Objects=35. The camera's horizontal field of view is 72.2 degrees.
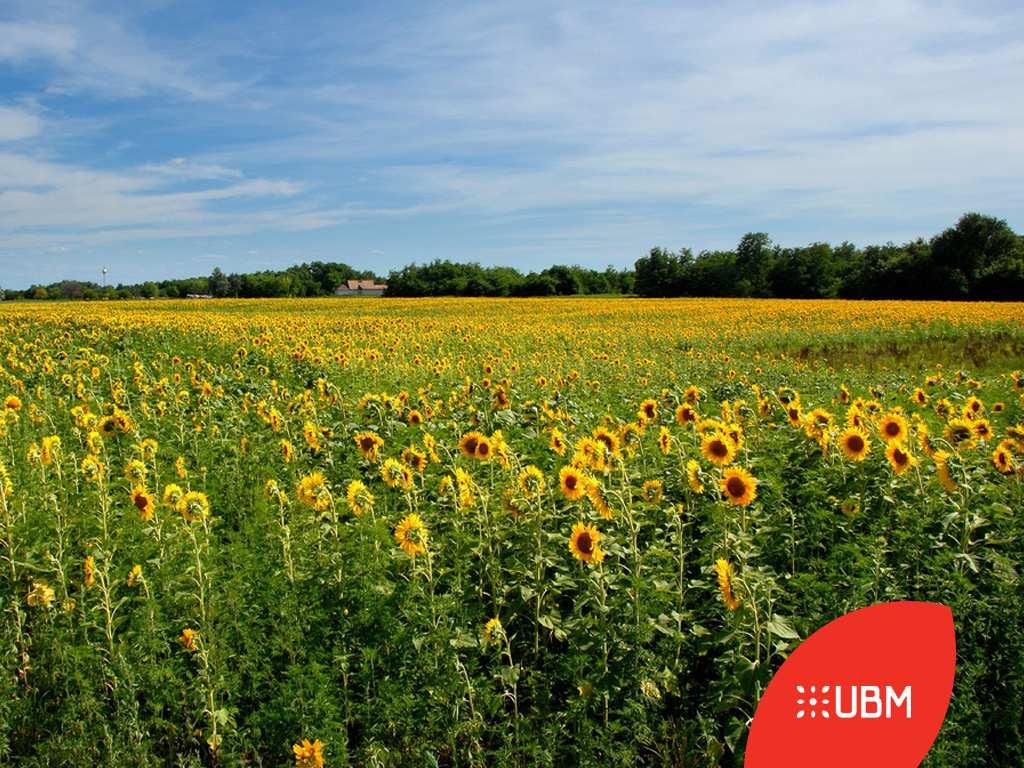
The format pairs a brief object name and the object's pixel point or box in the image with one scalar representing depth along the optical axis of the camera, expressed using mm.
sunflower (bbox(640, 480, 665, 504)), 3894
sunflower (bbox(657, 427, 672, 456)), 4466
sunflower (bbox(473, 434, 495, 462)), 4230
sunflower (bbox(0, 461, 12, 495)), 4059
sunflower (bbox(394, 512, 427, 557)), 3186
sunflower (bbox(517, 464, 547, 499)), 3480
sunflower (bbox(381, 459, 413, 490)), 3703
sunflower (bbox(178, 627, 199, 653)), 3031
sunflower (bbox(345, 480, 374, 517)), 3580
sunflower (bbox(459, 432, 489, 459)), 4406
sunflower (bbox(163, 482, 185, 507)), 3673
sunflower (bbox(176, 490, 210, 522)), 3444
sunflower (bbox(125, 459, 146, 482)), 4012
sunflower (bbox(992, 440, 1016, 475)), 4191
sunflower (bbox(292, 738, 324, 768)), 2516
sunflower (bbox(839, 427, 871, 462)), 4172
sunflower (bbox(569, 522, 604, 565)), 3094
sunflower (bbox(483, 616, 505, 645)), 2930
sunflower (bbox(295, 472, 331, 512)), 3637
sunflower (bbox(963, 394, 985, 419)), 5390
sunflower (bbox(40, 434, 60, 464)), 4500
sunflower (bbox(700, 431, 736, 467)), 3768
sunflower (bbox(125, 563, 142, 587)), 3212
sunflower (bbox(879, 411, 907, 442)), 4211
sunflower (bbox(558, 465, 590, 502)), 3490
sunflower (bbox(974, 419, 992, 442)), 4637
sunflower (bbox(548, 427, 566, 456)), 4651
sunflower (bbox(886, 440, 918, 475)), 3922
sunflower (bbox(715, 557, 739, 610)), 2857
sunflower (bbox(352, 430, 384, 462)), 4621
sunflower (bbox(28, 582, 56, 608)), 3471
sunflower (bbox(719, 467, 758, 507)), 3391
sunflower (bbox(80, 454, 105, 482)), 4043
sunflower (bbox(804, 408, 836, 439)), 4379
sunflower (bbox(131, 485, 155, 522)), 3842
